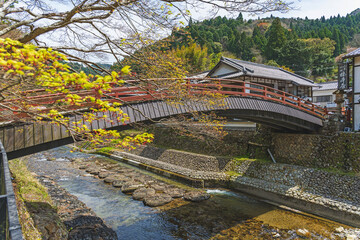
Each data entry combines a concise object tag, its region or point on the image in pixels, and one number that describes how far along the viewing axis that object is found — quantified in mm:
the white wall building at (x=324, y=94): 29125
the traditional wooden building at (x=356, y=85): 12844
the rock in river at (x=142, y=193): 11713
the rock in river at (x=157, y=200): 10875
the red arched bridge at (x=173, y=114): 5762
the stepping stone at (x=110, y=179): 14385
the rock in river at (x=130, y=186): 12664
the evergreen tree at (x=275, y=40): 42969
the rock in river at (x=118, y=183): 13548
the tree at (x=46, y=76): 2582
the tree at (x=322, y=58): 40844
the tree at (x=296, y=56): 39438
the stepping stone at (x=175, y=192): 11964
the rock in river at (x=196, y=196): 11419
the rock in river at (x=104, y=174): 15496
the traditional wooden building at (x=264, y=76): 19234
